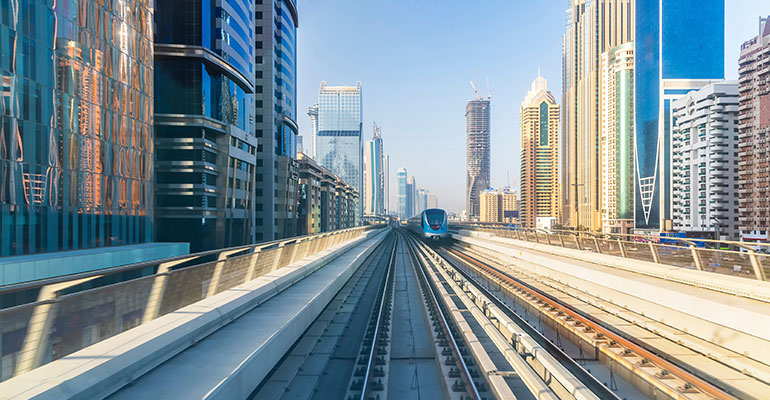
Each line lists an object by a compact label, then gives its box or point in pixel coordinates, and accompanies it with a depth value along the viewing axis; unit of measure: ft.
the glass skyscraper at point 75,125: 77.20
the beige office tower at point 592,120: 568.00
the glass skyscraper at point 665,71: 442.50
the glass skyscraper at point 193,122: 143.02
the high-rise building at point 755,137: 288.71
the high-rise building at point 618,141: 486.79
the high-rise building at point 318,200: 289.35
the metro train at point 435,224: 159.14
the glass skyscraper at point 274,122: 221.87
